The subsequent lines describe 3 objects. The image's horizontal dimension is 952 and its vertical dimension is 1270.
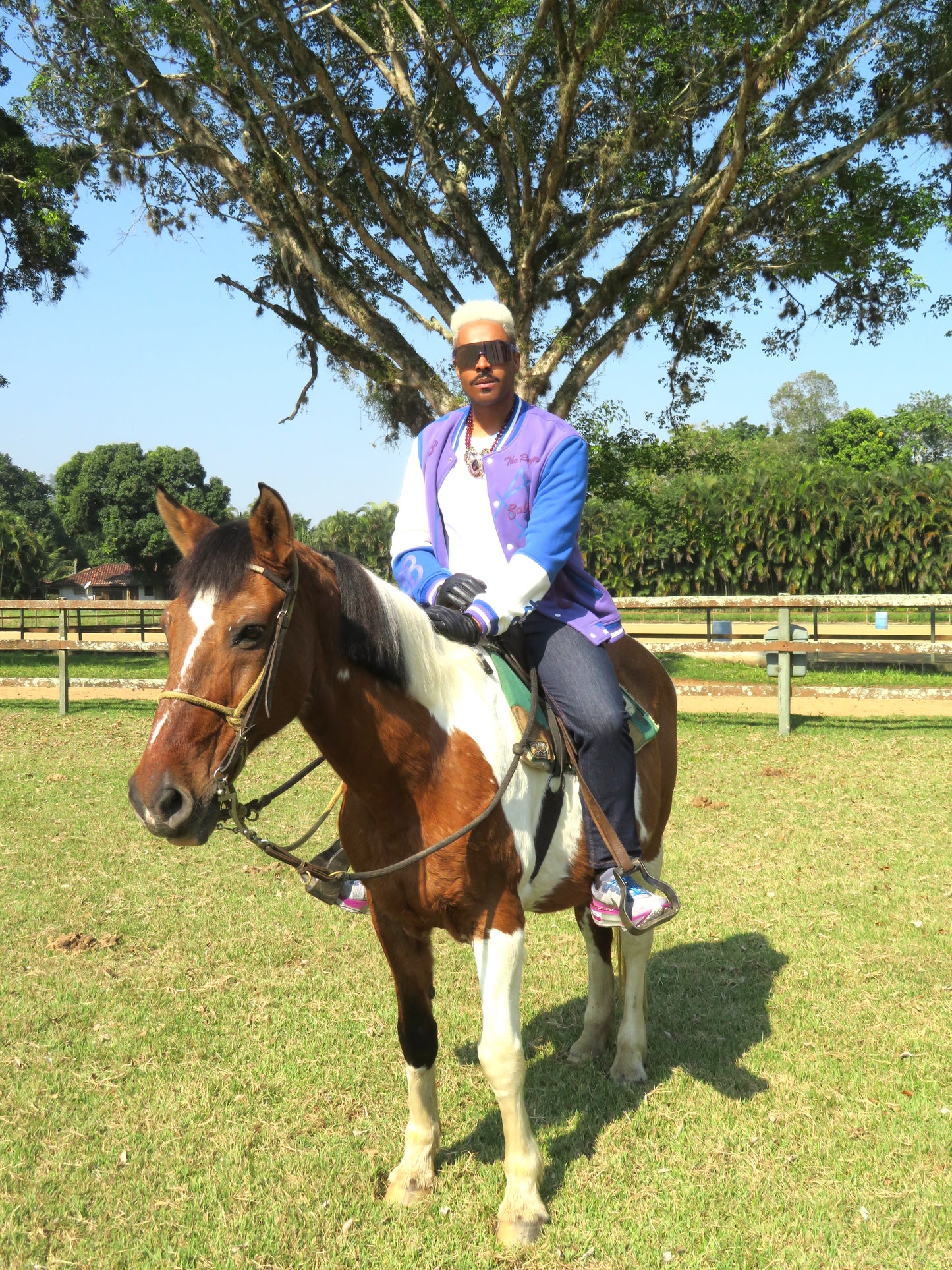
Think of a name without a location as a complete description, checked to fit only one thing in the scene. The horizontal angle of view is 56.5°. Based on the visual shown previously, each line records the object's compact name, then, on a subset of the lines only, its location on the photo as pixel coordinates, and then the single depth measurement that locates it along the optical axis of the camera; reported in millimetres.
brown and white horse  2186
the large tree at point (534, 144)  11523
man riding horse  2949
